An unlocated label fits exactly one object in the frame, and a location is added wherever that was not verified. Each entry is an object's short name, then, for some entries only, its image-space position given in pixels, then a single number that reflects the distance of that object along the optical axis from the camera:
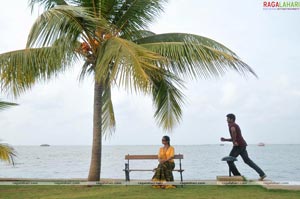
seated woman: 12.30
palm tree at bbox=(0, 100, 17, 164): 9.97
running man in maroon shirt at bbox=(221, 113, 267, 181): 12.23
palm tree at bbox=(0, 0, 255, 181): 10.41
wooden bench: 13.16
